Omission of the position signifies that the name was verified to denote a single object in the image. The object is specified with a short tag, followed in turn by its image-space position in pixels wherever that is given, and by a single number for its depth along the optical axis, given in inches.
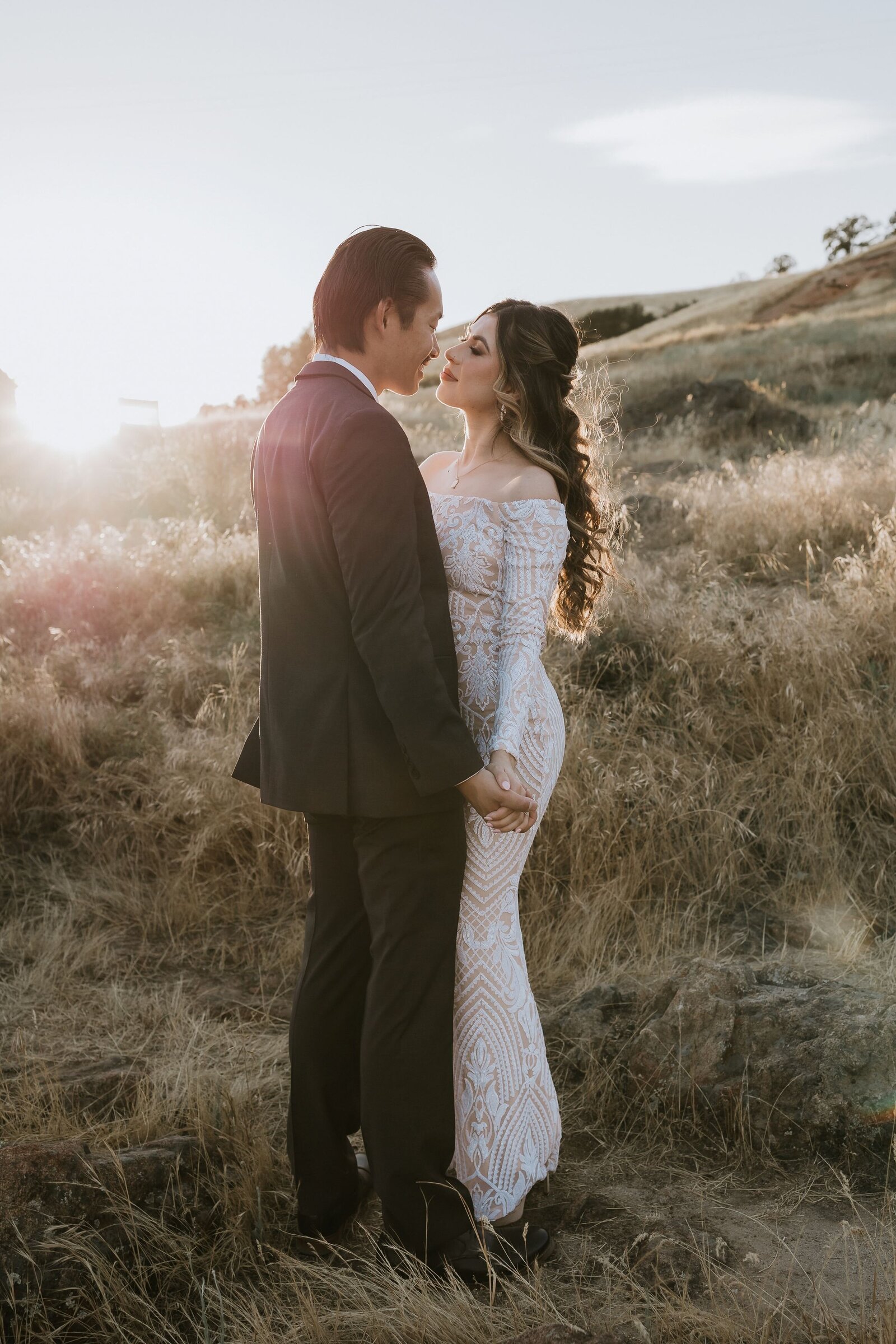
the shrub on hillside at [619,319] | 1526.8
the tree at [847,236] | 1945.1
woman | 87.9
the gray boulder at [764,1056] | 97.7
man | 74.1
